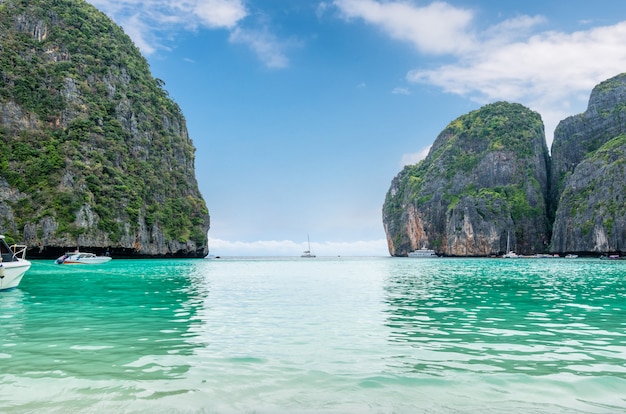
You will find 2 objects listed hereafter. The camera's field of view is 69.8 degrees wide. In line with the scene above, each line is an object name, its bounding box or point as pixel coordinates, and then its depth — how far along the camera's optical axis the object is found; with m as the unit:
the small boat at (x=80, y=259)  62.06
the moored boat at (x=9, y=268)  24.98
